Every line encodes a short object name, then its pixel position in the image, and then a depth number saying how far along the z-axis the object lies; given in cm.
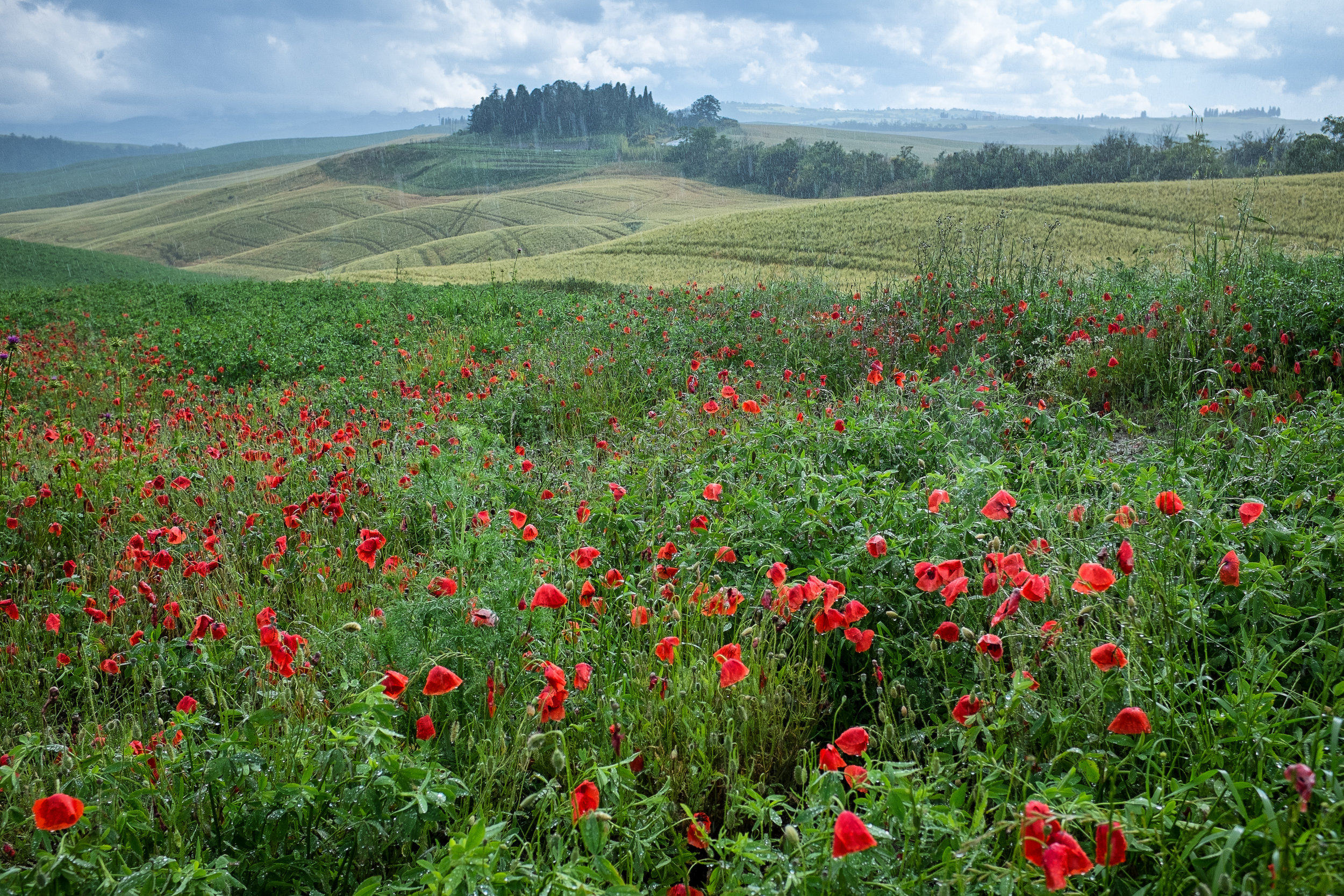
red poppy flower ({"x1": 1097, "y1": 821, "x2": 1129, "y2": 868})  126
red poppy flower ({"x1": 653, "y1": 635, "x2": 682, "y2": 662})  194
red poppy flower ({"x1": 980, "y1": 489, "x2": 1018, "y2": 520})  205
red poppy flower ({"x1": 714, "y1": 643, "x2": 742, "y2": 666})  177
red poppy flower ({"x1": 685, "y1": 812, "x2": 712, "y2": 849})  149
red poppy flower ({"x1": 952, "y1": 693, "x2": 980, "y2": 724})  158
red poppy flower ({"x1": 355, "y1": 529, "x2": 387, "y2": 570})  229
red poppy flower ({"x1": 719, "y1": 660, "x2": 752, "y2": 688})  163
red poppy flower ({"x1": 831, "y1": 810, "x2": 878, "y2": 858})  115
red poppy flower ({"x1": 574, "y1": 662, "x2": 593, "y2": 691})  182
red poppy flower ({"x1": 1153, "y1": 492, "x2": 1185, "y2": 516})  202
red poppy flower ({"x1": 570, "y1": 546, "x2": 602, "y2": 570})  237
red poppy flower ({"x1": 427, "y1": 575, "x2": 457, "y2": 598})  210
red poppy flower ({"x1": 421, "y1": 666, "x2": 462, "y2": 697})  157
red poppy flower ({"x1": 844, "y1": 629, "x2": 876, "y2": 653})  193
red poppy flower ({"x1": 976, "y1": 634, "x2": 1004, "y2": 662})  159
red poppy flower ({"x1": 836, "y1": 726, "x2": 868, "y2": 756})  153
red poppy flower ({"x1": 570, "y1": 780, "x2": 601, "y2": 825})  137
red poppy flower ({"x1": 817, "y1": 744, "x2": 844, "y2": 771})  146
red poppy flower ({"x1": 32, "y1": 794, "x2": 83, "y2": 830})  127
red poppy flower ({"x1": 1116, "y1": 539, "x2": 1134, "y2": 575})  179
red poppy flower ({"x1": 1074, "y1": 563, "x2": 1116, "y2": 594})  158
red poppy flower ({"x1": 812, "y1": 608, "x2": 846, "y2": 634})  192
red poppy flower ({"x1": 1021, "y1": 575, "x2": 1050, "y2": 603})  167
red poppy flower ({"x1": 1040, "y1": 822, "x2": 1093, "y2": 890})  111
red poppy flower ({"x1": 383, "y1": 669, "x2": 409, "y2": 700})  161
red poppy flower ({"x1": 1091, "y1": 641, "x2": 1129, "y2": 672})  148
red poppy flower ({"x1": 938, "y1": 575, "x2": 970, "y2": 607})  178
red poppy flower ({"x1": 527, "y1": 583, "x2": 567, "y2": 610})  180
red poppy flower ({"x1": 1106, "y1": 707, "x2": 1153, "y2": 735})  137
